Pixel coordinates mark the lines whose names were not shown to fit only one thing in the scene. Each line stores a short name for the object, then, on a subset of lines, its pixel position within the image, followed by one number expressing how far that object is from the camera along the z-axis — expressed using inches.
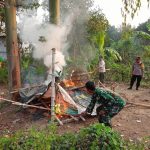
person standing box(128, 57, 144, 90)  248.5
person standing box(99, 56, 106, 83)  274.4
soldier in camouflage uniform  134.4
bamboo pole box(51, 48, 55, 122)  156.7
